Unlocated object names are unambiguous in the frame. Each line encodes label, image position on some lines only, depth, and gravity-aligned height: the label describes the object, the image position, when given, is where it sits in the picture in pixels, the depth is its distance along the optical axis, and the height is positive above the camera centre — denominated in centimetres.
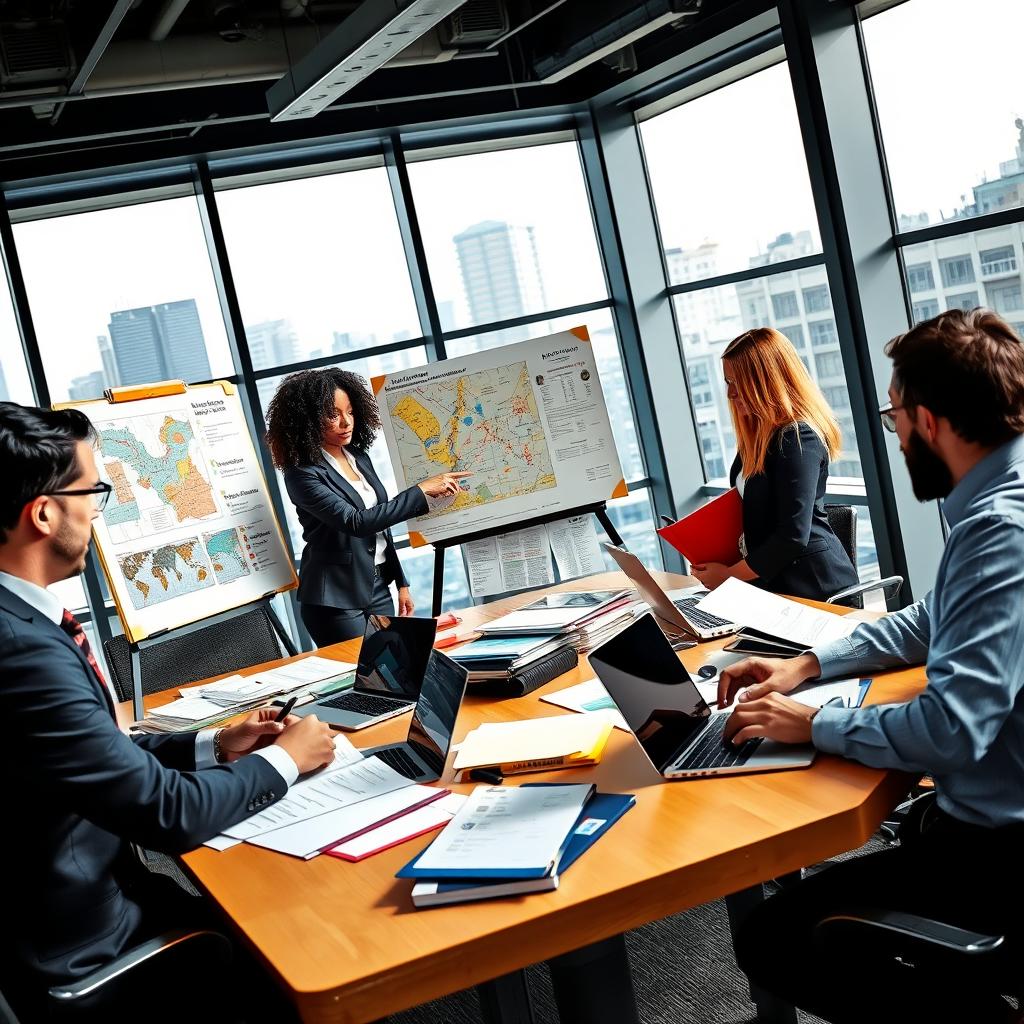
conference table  146 -70
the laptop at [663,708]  188 -59
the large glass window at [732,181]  518 +87
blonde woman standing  348 -40
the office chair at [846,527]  367 -65
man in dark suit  173 -46
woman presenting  420 -28
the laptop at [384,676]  242 -58
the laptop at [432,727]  205 -59
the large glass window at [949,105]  417 +80
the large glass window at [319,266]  562 +91
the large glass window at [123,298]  528 +91
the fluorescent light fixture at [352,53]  361 +135
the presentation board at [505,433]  445 -11
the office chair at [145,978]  169 -77
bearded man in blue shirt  160 -63
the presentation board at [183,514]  402 -15
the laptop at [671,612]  252 -59
